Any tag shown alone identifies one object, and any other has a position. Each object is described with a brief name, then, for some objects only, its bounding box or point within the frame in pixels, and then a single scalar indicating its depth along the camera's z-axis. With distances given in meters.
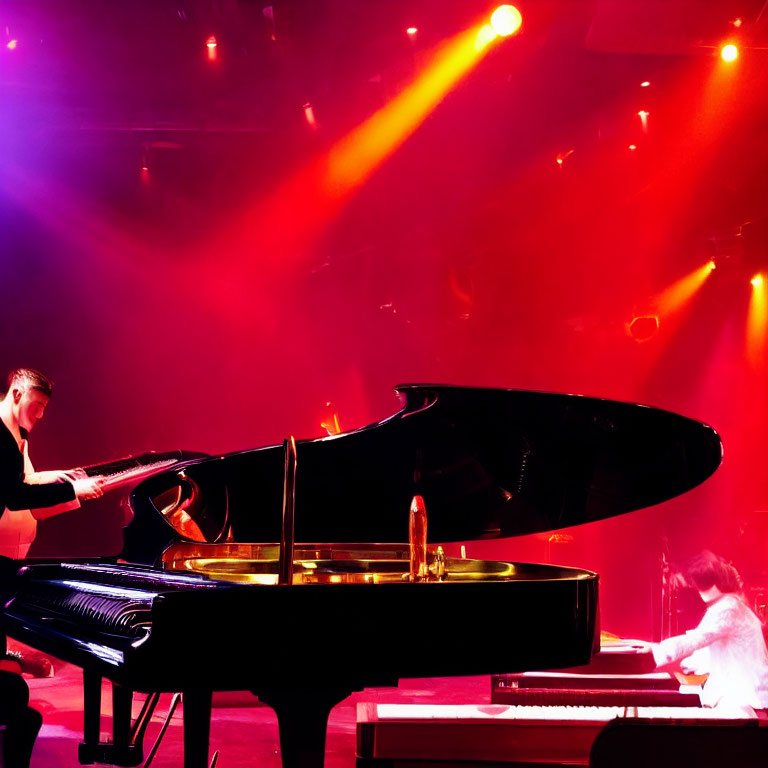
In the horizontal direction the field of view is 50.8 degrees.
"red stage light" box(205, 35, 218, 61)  5.70
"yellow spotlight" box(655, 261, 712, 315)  8.12
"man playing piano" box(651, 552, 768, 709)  3.53
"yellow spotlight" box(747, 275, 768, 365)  8.12
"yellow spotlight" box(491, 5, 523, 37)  5.68
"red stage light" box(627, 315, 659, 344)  7.92
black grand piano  1.80
